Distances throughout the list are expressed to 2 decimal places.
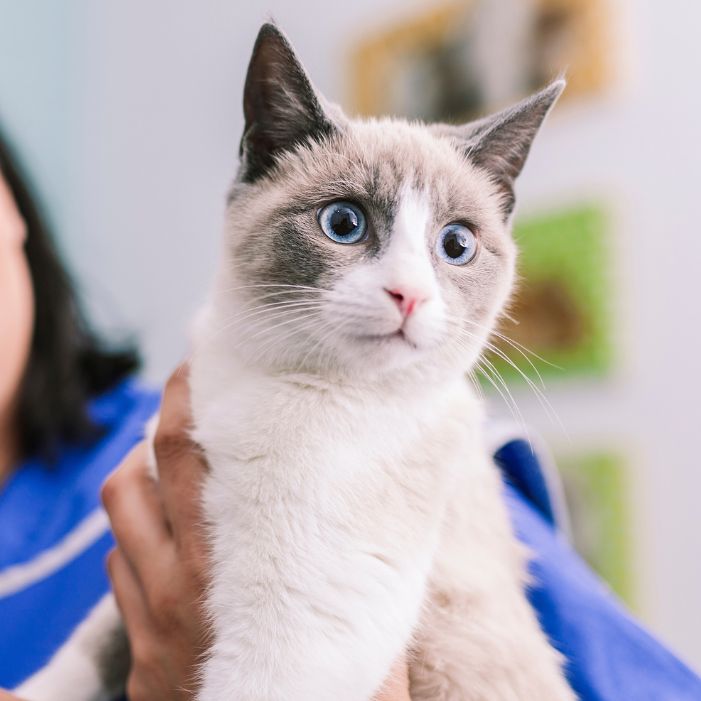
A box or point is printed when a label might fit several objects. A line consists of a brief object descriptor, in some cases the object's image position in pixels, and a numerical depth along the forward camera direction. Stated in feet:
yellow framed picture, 2.54
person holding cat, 1.30
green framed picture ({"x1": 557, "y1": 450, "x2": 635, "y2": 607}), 2.40
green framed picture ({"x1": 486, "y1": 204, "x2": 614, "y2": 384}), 2.50
